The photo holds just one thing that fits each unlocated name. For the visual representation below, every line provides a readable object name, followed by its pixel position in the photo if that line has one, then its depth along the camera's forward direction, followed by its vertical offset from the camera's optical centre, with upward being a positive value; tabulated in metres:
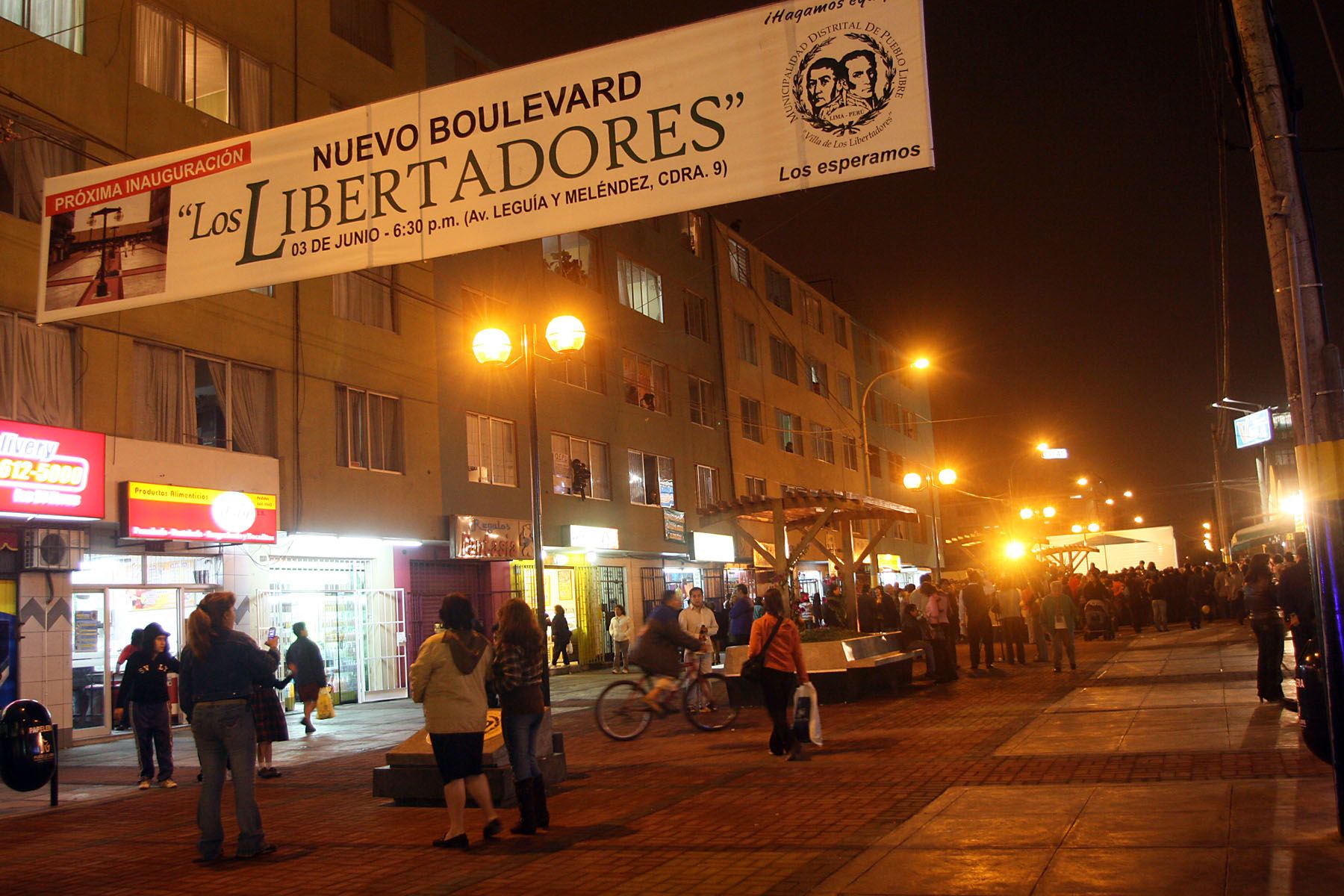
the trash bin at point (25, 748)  11.10 -1.20
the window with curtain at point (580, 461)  29.67 +3.43
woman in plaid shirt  8.41 -0.77
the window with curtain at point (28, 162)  17.34 +7.08
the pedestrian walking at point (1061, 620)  19.42 -0.92
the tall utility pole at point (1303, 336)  6.41 +1.28
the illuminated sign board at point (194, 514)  17.84 +1.64
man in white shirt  18.22 -0.53
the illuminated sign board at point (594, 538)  29.14 +1.39
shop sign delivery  15.77 +2.14
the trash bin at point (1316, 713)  7.07 -1.00
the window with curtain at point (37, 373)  16.88 +3.74
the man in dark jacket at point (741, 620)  17.44 -0.55
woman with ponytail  8.20 -0.78
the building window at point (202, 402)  18.92 +3.65
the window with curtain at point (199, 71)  19.77 +9.76
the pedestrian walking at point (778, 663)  11.39 -0.82
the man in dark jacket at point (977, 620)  20.73 -0.90
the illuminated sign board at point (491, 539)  25.28 +1.33
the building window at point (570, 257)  30.98 +9.22
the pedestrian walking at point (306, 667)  16.91 -0.86
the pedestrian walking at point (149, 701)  12.59 -0.91
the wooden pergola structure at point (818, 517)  22.12 +1.30
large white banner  6.79 +2.86
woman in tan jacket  8.13 -0.76
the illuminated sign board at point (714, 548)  35.97 +1.20
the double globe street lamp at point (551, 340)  16.28 +3.66
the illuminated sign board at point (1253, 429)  44.98 +5.08
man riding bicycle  13.55 -0.75
